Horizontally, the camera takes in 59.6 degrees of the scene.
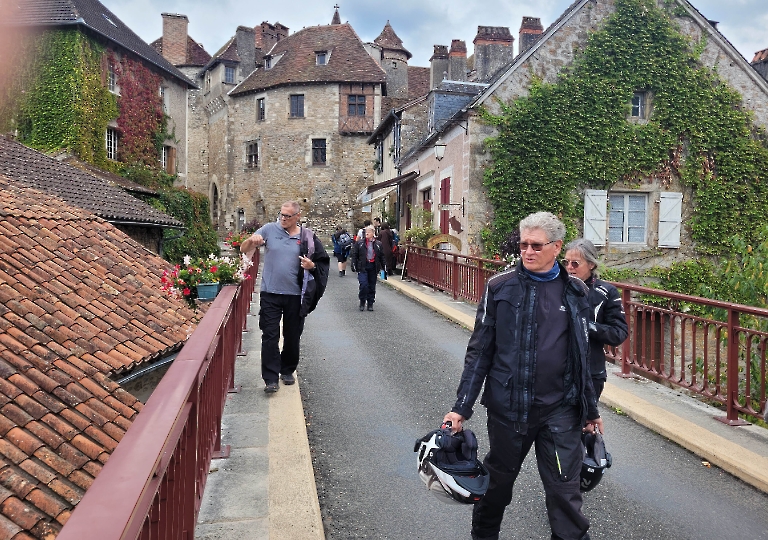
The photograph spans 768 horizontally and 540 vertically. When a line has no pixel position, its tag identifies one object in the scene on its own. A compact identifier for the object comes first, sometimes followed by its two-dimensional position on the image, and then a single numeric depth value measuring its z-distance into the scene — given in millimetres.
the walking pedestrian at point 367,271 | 13492
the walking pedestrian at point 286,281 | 6516
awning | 24859
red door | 20312
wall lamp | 20516
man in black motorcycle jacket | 3164
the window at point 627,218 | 18984
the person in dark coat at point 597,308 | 3863
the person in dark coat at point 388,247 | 19734
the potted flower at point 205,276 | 7762
